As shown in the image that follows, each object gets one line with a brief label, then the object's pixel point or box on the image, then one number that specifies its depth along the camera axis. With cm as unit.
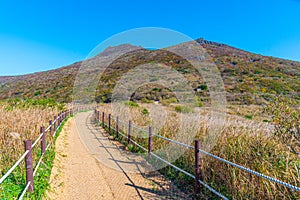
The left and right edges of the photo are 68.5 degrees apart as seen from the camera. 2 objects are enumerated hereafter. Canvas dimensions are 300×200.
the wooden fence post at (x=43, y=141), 566
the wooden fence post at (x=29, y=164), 360
